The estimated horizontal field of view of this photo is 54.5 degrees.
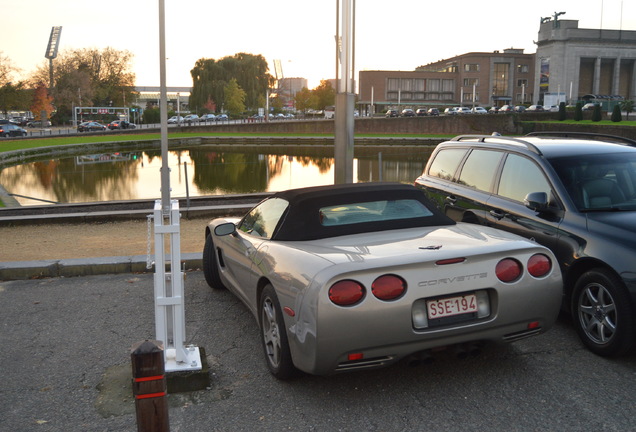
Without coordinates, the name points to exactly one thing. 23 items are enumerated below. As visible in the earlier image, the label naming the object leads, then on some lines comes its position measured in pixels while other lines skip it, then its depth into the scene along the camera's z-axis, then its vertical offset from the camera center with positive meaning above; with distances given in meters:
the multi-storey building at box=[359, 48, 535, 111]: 143.75 +9.15
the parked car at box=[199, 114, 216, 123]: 93.38 +0.30
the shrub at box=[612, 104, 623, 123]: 51.72 +0.77
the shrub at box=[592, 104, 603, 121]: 53.30 +0.87
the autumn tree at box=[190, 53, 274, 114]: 107.56 +7.29
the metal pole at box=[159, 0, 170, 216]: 5.00 +0.20
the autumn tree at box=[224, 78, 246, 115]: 103.81 +3.91
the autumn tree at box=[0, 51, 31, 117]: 76.38 +3.37
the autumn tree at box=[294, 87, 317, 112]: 132.35 +4.54
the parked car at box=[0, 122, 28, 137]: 62.97 -1.34
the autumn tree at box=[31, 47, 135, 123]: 93.81 +6.41
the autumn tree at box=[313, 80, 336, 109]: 132.38 +5.57
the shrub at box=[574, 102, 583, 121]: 57.72 +1.01
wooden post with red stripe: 2.73 -1.18
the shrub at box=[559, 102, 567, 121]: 60.91 +0.95
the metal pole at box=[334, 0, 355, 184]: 10.45 +0.38
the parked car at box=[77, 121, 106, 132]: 72.31 -0.97
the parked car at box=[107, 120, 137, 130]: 75.31 -0.73
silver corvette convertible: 3.90 -1.08
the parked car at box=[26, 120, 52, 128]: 91.92 -0.91
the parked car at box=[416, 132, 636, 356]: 4.76 -0.78
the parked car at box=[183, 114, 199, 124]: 92.75 +0.11
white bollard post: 4.34 -1.30
